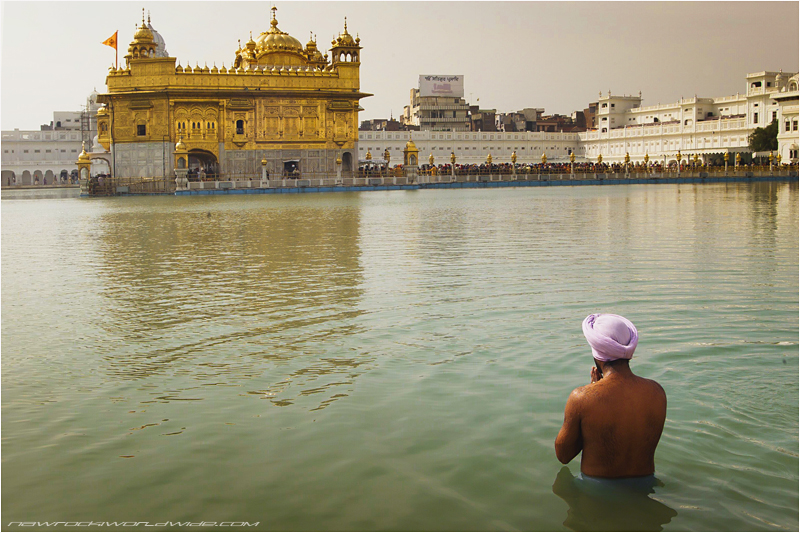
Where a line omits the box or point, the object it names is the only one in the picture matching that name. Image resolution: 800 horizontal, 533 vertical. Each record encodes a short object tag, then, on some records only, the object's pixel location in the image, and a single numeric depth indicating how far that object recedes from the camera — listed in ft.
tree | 247.29
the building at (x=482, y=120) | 351.46
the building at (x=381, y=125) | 330.34
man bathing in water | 12.66
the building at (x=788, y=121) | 228.63
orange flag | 191.19
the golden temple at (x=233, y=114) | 190.08
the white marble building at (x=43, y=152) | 332.19
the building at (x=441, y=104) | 337.11
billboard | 338.13
